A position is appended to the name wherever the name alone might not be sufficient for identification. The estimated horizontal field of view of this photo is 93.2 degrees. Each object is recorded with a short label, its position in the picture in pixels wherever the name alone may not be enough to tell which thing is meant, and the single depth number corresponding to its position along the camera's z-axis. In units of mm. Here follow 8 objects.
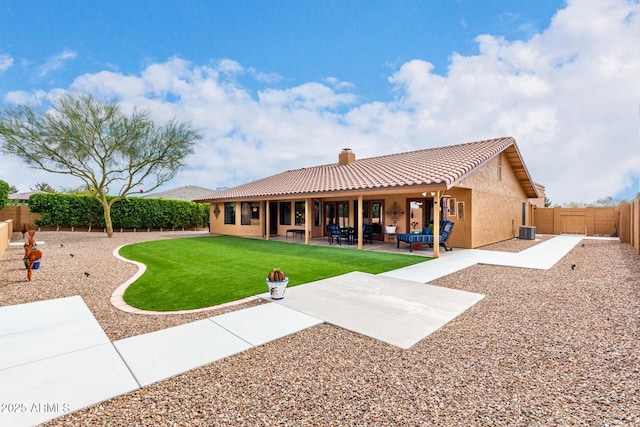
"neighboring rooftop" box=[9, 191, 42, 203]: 32559
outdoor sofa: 11477
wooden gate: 19438
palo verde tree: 15938
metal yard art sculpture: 6711
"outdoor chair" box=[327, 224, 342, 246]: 13602
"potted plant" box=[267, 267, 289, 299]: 5293
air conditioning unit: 16641
